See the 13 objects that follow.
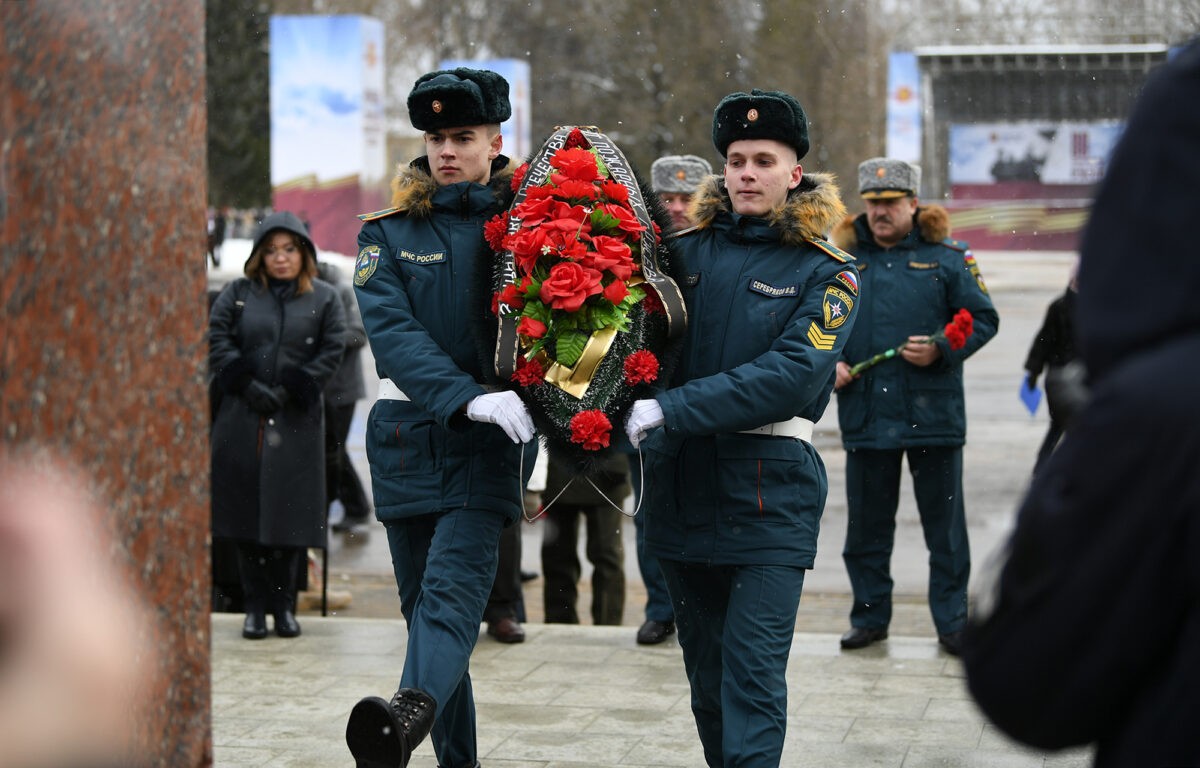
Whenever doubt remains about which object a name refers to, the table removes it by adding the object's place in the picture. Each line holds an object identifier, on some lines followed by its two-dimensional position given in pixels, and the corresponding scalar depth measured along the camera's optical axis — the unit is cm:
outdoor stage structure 4669
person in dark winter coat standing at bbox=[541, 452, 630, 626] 799
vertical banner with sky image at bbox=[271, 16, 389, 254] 2064
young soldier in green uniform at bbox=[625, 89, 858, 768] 438
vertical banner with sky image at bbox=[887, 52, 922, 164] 3700
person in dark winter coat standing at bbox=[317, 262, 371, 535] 963
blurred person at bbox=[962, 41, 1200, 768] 176
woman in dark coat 778
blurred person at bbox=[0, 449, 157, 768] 242
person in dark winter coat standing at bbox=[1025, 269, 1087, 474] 811
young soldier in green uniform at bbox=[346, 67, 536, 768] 466
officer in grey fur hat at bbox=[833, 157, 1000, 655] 726
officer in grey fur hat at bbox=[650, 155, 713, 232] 834
